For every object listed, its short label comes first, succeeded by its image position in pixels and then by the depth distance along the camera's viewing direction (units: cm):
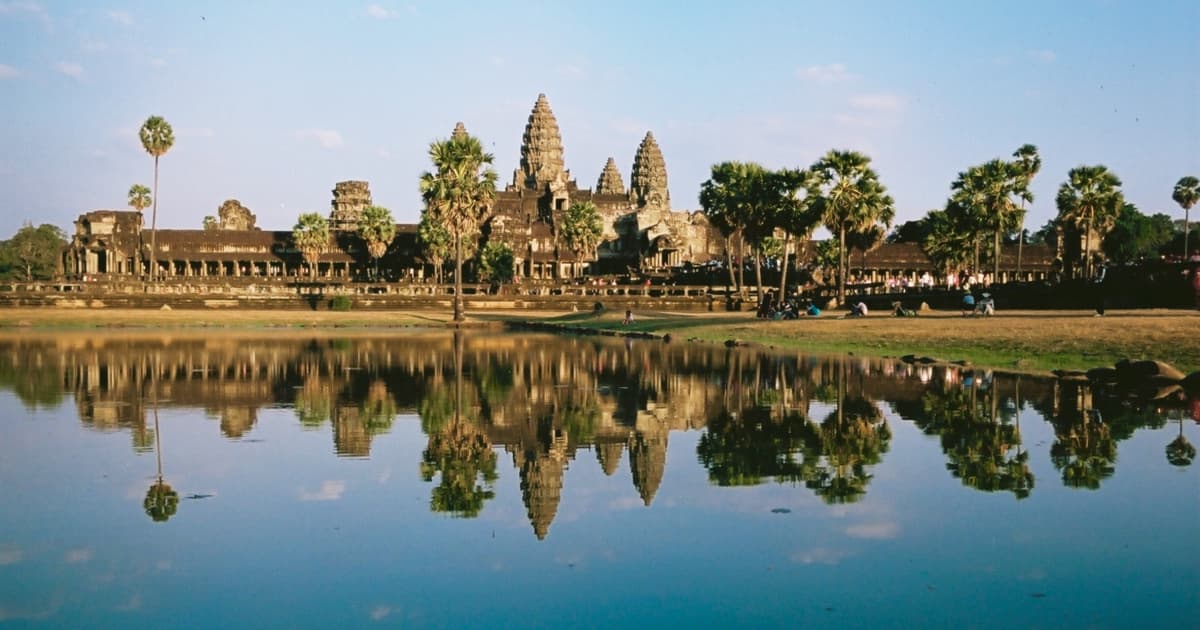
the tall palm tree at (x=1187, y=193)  11038
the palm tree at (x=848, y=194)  6150
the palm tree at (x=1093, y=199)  6494
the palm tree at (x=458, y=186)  6431
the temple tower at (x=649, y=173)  16650
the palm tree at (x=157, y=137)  9412
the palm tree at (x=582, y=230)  11212
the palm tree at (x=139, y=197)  12056
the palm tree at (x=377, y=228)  10919
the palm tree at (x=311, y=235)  10931
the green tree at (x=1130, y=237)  13388
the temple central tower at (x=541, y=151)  15725
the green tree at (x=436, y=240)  10412
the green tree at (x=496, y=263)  11025
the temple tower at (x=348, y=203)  14438
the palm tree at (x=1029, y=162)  7069
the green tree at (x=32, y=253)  13512
